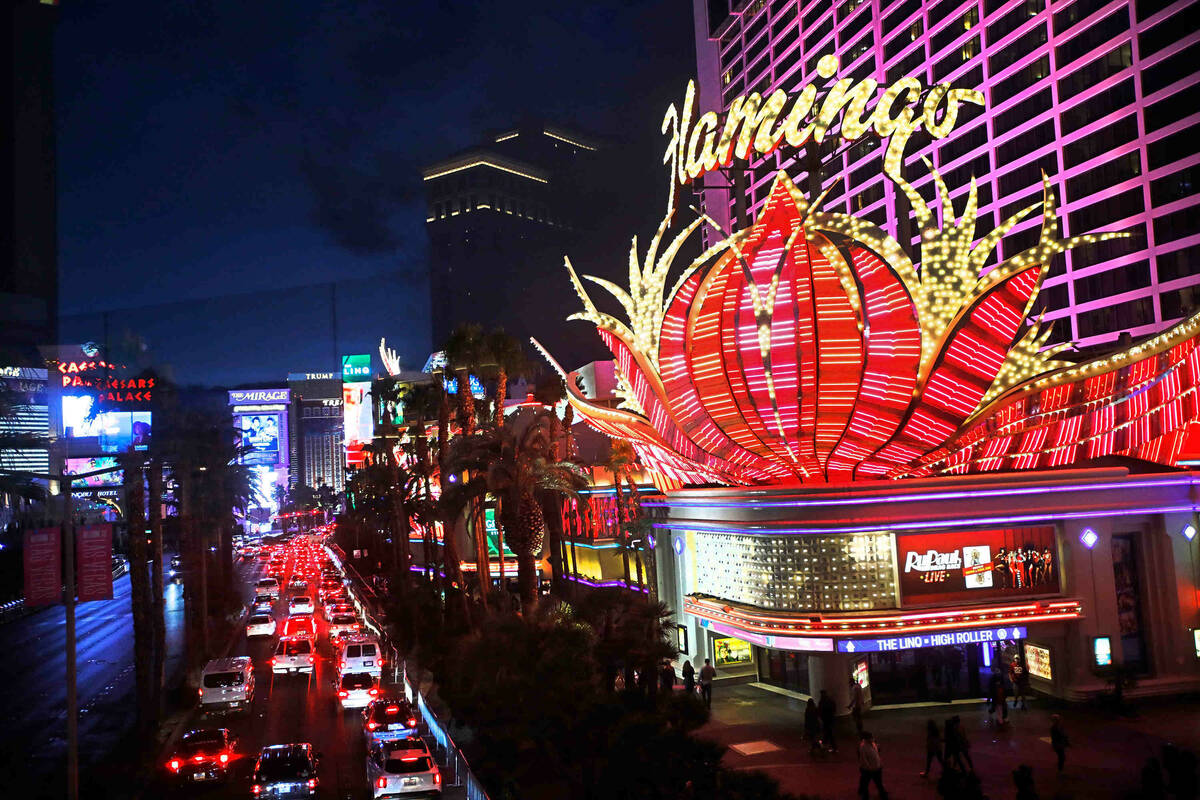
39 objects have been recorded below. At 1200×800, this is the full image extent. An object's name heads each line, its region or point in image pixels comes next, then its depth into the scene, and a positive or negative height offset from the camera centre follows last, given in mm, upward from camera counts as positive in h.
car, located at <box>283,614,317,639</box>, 42922 -5311
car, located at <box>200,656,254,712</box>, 27734 -4899
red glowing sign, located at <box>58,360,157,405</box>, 93312 +11880
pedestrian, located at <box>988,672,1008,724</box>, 22734 -5260
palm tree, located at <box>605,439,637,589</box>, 39400 +534
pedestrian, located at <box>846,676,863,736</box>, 22484 -5287
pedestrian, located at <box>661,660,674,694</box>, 26312 -5022
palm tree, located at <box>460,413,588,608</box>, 34156 +309
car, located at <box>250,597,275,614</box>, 51619 -5373
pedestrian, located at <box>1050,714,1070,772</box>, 18859 -5147
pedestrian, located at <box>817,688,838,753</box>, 21750 -5248
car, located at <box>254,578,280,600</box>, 58909 -4896
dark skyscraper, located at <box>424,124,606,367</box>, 124625 +35820
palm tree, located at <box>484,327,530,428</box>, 43062 +5571
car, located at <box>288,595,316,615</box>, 51250 -5134
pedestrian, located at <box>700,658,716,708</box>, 26200 -5217
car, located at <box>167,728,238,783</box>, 20500 -4997
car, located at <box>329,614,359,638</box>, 41719 -5198
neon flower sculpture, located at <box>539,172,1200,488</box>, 23266 +2367
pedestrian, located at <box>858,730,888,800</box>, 17609 -5066
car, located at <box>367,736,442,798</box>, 17703 -4773
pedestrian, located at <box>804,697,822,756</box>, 21438 -5322
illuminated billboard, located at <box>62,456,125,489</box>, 89338 +4571
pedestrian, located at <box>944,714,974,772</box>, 18344 -4936
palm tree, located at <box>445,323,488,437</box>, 42438 +5792
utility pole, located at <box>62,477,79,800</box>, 18609 -2555
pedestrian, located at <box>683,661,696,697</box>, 25906 -5088
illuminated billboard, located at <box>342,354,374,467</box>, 121938 +10203
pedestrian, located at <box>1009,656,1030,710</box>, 24219 -5179
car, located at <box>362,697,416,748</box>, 20047 -4775
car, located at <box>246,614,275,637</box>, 47000 -5499
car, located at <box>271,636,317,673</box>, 35000 -5228
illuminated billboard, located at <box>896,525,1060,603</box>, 25141 -2518
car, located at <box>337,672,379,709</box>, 28281 -5245
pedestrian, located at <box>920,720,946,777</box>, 19062 -5103
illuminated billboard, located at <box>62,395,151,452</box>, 93062 +8567
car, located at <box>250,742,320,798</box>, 18016 -4768
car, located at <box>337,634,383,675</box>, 31062 -4806
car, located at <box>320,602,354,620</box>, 47438 -5152
